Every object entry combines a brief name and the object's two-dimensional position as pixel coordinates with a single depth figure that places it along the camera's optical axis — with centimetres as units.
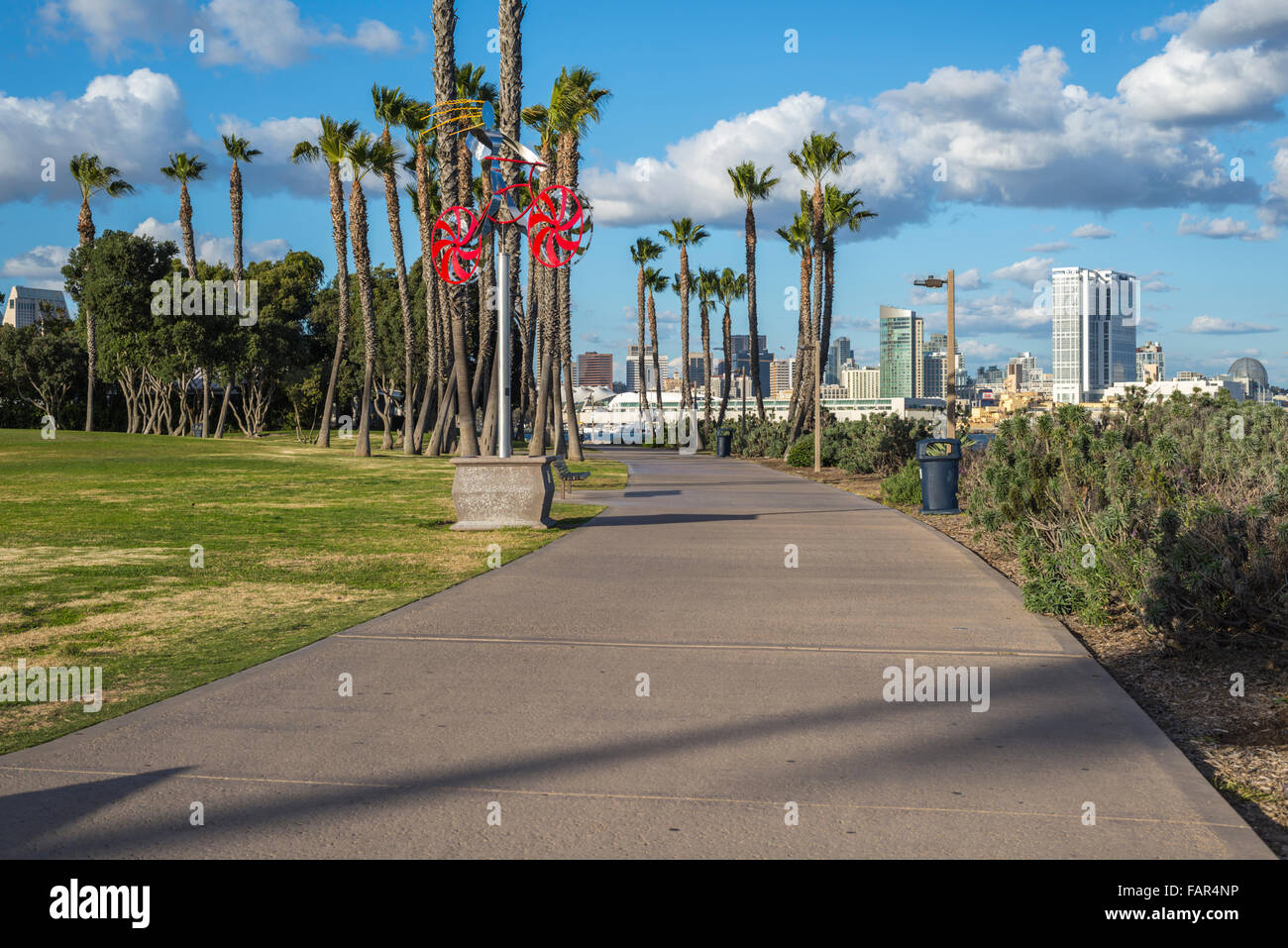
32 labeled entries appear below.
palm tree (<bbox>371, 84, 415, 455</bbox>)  4347
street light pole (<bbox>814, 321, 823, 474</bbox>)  3462
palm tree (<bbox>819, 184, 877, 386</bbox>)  4675
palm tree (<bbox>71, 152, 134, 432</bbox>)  5394
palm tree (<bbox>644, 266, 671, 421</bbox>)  8131
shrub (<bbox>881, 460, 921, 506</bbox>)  2127
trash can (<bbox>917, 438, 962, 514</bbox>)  1903
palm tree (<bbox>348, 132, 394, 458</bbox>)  4247
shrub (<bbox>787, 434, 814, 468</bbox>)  3909
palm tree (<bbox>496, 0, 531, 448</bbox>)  2678
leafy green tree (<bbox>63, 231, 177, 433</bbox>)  4856
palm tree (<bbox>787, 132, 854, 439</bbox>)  4206
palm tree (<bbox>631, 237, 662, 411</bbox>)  7681
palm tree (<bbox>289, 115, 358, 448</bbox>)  4244
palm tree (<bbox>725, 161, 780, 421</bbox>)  5616
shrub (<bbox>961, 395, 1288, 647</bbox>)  735
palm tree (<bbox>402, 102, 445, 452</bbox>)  4378
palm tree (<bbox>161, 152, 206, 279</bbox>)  5450
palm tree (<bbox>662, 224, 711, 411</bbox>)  6906
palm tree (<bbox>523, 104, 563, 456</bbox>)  3450
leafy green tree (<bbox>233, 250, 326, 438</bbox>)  5697
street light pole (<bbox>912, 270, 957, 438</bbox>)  2309
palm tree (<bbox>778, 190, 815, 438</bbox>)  4722
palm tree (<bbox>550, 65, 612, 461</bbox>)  3591
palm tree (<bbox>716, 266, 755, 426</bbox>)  8331
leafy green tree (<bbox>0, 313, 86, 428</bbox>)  5678
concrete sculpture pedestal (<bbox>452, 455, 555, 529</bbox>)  1570
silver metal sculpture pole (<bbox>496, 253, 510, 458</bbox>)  1523
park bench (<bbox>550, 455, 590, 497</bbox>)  1995
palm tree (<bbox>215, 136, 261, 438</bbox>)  5325
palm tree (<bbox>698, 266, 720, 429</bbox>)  8150
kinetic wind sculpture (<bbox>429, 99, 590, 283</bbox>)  1709
